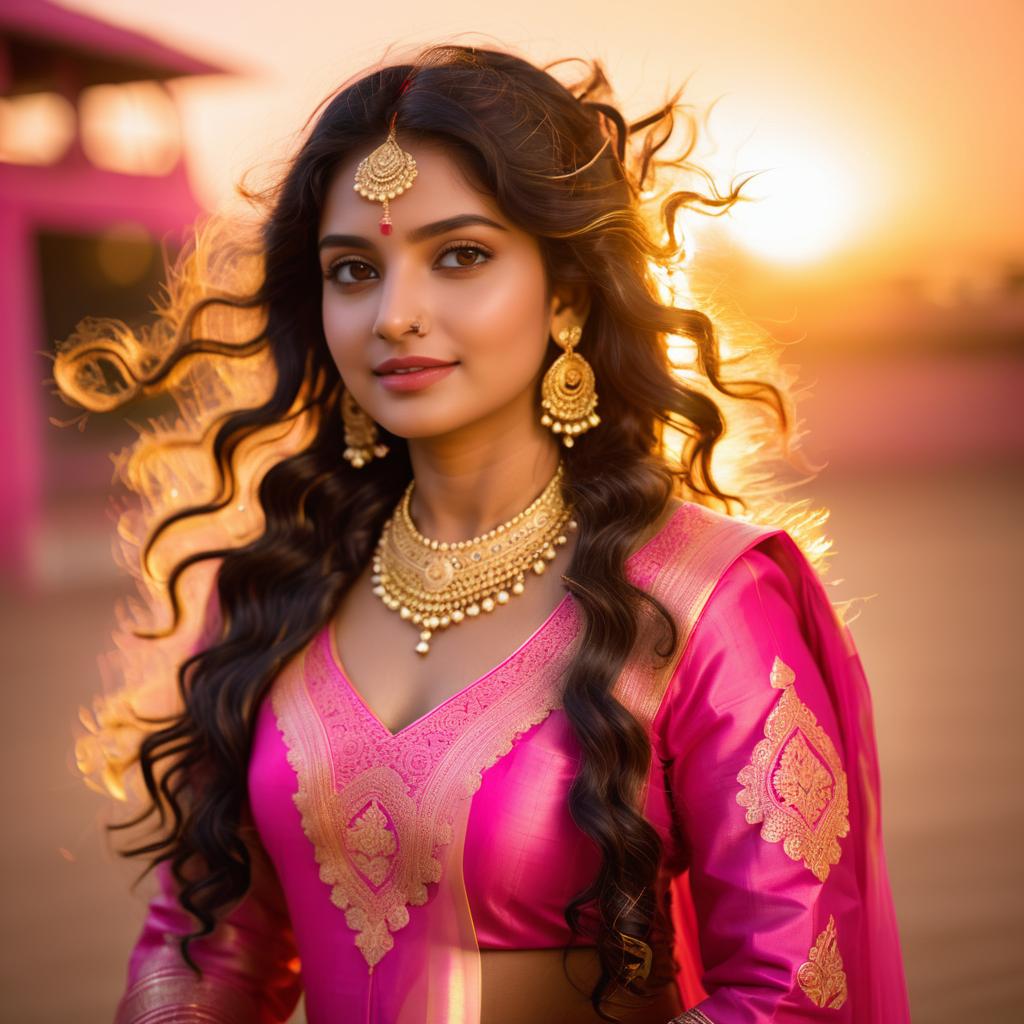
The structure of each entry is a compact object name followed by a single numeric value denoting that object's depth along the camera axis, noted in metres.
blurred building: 10.31
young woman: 1.58
